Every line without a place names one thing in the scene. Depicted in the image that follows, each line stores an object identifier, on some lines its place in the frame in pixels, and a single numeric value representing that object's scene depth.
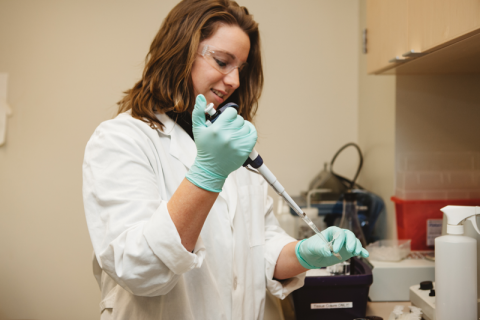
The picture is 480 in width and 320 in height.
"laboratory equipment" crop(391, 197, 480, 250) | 1.62
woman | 0.79
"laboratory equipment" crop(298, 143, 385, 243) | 1.83
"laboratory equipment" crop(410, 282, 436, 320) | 1.14
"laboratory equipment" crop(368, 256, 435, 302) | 1.45
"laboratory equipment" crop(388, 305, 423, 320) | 1.16
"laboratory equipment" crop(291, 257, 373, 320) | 1.25
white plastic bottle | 0.95
